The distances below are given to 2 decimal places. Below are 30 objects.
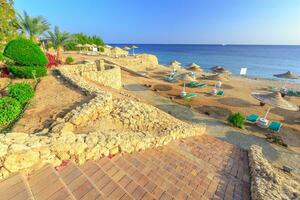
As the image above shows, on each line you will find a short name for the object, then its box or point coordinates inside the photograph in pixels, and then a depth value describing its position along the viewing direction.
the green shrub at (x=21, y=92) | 5.55
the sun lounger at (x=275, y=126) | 8.86
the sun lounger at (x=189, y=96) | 13.09
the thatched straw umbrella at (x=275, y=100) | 8.44
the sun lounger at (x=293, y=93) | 16.47
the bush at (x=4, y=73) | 7.85
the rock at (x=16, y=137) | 2.35
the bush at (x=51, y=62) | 10.78
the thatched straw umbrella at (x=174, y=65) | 24.08
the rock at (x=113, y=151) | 3.27
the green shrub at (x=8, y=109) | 4.55
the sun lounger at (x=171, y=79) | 18.95
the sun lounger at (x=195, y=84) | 17.16
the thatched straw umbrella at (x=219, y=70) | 18.62
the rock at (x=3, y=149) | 2.04
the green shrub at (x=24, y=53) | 7.53
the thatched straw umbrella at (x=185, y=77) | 13.39
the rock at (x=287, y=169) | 5.65
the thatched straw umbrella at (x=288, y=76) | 14.06
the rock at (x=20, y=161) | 2.05
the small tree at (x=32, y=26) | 12.66
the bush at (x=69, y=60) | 13.76
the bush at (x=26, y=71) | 7.50
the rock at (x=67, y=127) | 3.78
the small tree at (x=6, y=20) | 7.11
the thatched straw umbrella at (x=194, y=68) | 21.82
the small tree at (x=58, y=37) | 13.93
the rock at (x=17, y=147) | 2.13
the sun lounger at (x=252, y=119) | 9.77
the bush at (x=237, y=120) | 9.02
